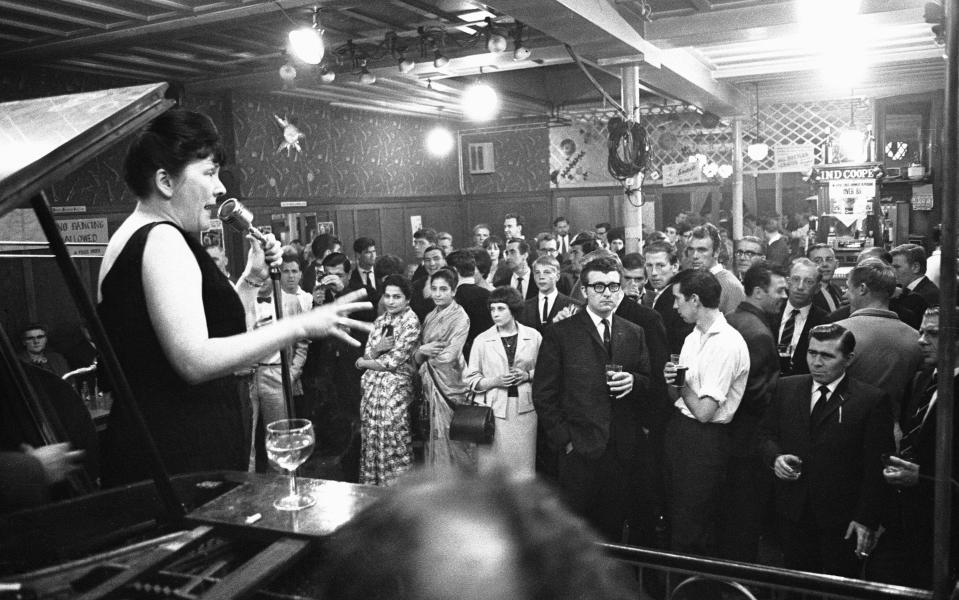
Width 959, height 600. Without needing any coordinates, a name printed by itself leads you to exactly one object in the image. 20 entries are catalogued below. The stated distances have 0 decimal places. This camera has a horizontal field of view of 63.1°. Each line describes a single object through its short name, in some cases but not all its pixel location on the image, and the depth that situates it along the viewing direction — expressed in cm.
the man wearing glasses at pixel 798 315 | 491
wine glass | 176
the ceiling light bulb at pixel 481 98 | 883
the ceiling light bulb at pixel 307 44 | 577
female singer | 150
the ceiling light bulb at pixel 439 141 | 1451
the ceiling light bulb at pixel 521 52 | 687
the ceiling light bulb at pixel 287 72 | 720
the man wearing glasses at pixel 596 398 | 406
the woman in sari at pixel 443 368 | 509
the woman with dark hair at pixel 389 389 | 523
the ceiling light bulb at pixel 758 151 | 1195
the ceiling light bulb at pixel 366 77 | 758
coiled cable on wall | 691
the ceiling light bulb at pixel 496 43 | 674
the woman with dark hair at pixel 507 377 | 457
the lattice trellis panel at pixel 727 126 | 1286
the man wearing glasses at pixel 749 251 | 707
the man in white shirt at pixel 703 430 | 385
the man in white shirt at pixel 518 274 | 731
